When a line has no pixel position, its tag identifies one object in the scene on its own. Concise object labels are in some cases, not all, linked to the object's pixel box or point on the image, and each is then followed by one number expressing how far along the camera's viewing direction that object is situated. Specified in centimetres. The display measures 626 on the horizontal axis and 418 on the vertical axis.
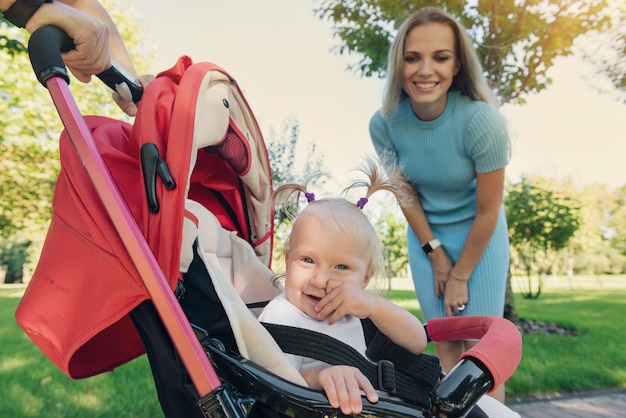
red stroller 119
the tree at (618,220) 3753
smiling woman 244
